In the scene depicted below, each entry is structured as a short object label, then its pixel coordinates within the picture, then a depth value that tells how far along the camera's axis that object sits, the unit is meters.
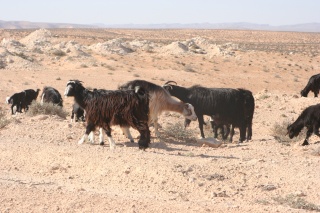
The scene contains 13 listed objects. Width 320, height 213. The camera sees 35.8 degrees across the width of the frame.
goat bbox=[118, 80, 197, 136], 12.20
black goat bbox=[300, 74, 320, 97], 20.27
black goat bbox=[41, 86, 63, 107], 17.66
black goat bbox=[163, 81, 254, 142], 14.27
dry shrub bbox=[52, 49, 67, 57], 38.29
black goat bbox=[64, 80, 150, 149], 10.83
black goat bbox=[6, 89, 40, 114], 18.25
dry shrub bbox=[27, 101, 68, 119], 15.09
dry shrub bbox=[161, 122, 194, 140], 13.82
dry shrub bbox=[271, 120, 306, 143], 13.85
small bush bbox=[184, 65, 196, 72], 35.38
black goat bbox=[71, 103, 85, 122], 14.66
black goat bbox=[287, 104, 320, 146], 12.48
